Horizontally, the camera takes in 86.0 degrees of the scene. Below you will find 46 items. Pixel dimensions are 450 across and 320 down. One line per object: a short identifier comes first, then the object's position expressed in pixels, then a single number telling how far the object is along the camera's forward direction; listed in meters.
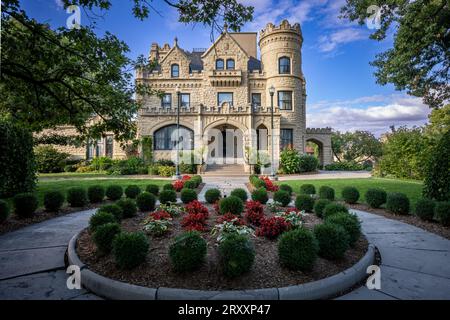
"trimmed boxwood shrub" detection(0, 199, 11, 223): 5.70
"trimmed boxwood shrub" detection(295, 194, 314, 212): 6.82
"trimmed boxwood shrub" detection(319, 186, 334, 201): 8.42
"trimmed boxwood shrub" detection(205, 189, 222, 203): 8.05
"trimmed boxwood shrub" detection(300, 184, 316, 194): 9.09
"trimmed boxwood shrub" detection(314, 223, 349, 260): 3.53
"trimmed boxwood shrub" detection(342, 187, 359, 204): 8.38
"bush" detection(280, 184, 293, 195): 9.18
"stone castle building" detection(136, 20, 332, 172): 23.66
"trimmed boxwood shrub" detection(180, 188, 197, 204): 7.83
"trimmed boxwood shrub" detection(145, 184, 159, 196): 9.28
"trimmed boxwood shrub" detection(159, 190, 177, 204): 7.49
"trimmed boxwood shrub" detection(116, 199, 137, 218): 6.00
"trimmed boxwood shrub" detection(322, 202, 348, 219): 5.13
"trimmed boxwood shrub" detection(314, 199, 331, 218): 6.07
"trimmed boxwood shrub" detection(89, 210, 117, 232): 4.44
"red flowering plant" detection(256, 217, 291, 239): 4.41
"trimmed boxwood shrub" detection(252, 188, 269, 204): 7.84
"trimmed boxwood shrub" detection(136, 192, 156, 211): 6.80
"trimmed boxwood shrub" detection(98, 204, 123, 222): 5.20
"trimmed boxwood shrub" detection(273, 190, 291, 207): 7.53
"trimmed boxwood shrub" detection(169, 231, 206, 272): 3.04
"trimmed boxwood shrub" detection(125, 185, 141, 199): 8.88
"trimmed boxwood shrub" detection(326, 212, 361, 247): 4.11
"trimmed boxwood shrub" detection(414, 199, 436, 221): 5.96
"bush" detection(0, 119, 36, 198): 7.61
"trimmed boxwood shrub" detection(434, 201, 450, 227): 5.51
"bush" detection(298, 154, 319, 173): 22.84
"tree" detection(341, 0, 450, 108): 8.66
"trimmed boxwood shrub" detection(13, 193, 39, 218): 6.34
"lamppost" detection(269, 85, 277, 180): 16.78
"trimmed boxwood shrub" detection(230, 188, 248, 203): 7.70
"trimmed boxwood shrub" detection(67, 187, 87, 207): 7.85
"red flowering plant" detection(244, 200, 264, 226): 5.25
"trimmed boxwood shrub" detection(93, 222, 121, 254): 3.69
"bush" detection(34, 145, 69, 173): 23.44
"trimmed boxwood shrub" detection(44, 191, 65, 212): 7.01
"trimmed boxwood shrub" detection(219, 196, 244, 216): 5.99
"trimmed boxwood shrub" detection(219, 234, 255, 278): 2.96
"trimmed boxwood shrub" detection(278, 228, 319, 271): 3.14
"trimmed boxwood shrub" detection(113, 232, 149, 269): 3.17
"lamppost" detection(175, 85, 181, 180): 16.97
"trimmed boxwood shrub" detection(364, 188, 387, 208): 7.59
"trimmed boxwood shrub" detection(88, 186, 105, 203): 8.57
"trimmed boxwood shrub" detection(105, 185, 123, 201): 8.86
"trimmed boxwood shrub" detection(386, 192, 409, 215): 6.75
